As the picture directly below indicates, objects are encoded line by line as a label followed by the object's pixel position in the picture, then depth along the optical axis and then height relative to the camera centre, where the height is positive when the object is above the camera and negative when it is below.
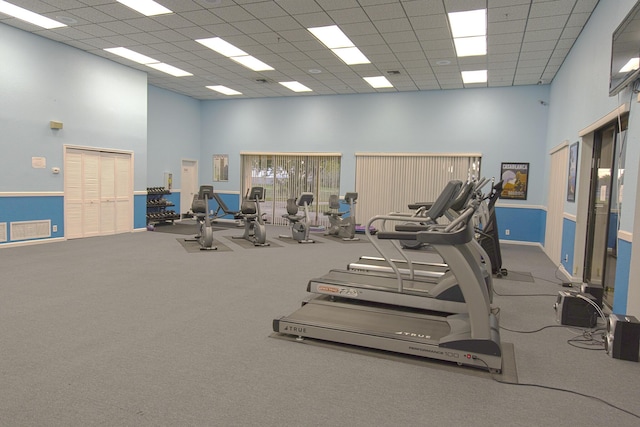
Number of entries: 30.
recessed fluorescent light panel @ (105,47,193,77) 8.80 +2.61
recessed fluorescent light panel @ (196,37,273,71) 8.04 +2.61
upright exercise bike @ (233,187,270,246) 8.82 -0.73
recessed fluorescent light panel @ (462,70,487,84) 9.50 +2.61
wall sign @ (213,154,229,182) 13.52 +0.42
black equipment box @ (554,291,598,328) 4.25 -1.20
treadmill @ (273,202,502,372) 3.12 -1.18
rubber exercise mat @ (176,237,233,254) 7.94 -1.32
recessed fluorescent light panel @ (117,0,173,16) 6.38 +2.62
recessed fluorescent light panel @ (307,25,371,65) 7.25 +2.61
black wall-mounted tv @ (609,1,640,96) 3.81 +1.38
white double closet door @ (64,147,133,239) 8.87 -0.36
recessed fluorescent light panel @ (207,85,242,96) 11.80 +2.58
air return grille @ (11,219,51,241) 7.86 -1.06
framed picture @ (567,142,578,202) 6.53 +0.32
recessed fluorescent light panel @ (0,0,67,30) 6.75 +2.63
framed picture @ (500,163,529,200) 10.55 +0.26
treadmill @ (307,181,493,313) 4.01 -1.07
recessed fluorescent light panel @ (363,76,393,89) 10.27 +2.59
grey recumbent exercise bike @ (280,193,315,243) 9.56 -0.82
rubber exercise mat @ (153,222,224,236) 10.71 -1.31
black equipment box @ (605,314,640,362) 3.41 -1.16
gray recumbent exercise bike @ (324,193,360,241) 10.34 -0.91
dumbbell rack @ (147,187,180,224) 11.31 -0.78
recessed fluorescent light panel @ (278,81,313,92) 11.10 +2.59
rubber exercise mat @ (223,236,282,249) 8.73 -1.33
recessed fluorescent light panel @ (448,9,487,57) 6.42 +2.61
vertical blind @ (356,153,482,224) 11.13 +0.27
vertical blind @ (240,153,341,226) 12.54 +0.15
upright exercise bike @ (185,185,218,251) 8.00 -0.73
